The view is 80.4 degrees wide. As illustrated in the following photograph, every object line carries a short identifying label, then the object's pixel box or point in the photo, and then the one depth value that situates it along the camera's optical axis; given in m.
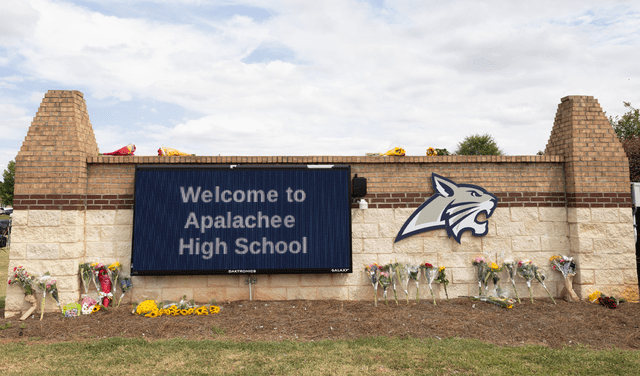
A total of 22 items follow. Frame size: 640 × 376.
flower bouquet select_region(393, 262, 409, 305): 7.74
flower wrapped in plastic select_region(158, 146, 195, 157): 8.21
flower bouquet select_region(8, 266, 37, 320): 7.11
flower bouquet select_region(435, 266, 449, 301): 7.75
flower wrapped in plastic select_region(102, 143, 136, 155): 8.11
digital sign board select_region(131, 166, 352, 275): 7.48
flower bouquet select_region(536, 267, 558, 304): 7.82
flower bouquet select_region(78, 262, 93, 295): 7.41
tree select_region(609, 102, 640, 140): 28.21
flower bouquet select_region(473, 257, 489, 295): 7.80
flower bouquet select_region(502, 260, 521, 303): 7.89
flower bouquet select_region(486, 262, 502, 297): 7.72
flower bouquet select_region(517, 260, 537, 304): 7.77
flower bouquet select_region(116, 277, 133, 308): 7.41
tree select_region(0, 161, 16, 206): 45.17
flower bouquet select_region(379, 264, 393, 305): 7.61
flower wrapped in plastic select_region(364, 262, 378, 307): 7.60
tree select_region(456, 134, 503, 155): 47.56
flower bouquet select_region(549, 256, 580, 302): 7.81
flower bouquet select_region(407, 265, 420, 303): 7.71
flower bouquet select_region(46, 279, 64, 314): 7.12
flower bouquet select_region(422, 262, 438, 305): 7.76
